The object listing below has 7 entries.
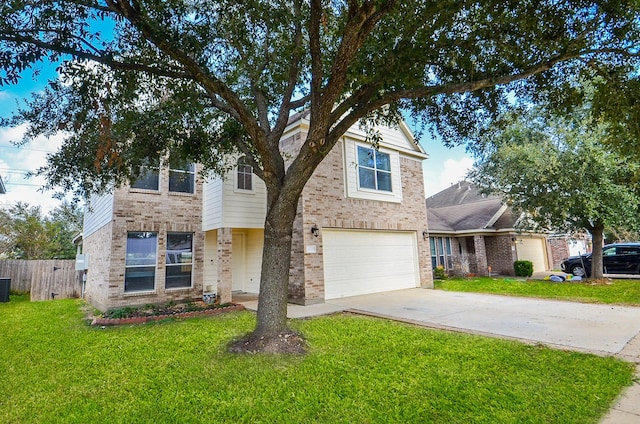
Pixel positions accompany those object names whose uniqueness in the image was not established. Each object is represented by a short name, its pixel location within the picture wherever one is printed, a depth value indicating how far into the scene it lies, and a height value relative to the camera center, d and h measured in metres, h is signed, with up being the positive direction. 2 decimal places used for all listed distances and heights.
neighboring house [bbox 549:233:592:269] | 24.00 +0.00
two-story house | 10.37 +0.91
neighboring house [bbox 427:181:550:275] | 19.22 +0.55
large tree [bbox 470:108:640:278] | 12.92 +2.79
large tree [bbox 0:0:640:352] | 5.09 +3.40
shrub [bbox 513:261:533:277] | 18.69 -1.04
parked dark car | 16.14 -0.68
